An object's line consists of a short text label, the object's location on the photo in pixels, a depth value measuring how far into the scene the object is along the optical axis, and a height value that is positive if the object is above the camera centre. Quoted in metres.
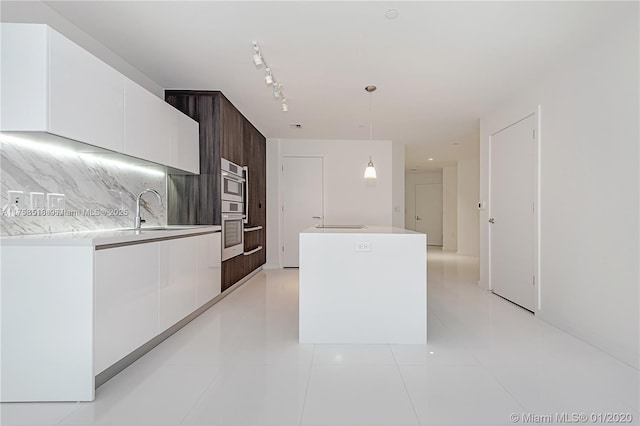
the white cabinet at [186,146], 3.08 +0.65
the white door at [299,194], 5.88 +0.31
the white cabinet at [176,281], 2.36 -0.55
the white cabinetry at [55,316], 1.64 -0.54
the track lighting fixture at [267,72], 2.52 +1.23
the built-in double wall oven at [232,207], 3.66 +0.05
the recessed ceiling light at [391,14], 2.11 +1.29
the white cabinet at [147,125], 2.39 +0.69
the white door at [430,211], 10.24 +0.00
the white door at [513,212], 3.31 -0.01
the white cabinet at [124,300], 1.75 -0.53
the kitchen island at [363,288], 2.46 -0.58
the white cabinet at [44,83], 1.70 +0.69
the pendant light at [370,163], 3.44 +0.54
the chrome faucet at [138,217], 2.73 -0.05
